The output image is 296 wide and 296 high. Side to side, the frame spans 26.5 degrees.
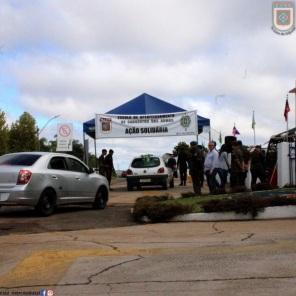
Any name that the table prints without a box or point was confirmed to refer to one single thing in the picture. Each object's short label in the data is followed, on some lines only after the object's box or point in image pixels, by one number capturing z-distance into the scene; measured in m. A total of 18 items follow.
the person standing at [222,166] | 16.33
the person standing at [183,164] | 27.22
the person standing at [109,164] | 24.81
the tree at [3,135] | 55.72
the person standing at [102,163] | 24.81
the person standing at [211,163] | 16.52
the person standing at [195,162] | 17.77
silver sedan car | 13.21
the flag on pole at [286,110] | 26.31
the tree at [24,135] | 67.50
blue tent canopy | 27.06
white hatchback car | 24.89
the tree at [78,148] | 82.12
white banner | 26.62
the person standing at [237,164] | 16.20
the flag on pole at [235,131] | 38.70
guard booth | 19.16
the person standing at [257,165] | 19.98
